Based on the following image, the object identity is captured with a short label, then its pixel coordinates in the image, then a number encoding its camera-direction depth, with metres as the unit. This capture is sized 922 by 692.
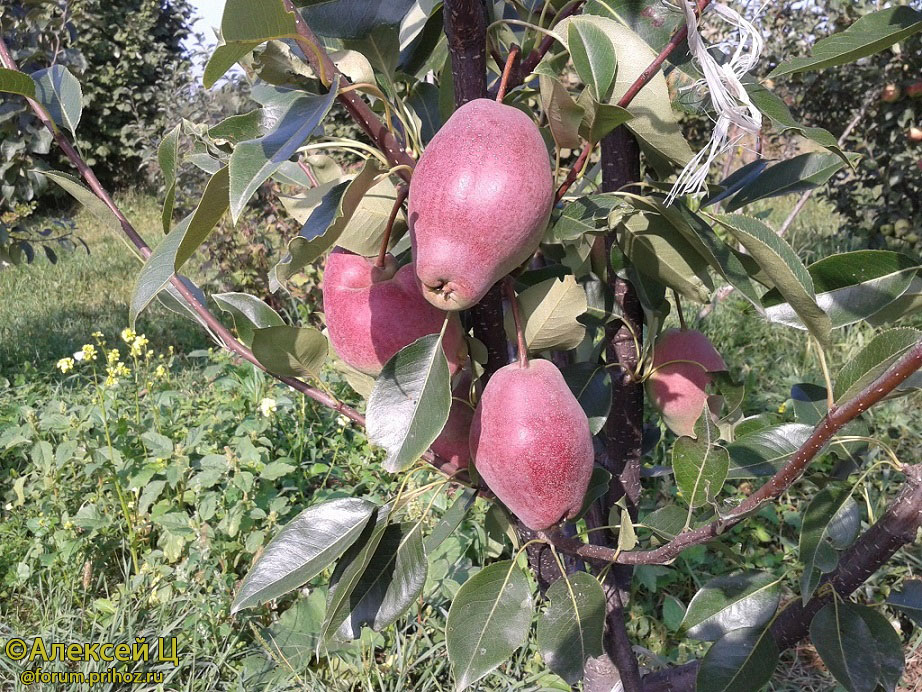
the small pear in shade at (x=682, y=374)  0.80
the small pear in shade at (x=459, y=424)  0.66
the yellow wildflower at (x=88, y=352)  2.10
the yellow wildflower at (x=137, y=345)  1.99
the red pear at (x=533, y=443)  0.55
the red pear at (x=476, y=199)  0.46
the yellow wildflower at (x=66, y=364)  2.02
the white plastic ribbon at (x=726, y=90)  0.44
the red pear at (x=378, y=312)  0.58
